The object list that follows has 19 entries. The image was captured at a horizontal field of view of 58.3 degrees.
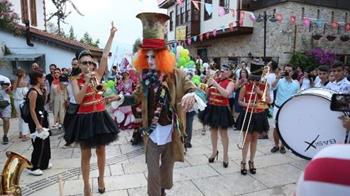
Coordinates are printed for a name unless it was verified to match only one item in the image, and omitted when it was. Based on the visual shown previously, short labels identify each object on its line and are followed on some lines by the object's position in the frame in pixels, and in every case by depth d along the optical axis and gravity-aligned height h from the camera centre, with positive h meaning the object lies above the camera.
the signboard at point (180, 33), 20.49 +1.76
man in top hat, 3.17 -0.38
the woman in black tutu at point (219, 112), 4.93 -0.84
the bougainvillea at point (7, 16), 10.63 +1.58
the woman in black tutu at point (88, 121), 3.67 -0.72
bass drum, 3.97 -0.85
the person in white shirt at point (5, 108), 6.81 -1.04
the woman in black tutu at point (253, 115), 4.59 -0.81
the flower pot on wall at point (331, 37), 12.84 +0.88
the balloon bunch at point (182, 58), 5.84 +0.03
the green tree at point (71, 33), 38.62 +3.39
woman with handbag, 4.66 -0.95
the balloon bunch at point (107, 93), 4.14 -0.45
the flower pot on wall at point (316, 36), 12.63 +0.91
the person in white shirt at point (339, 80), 5.02 -0.35
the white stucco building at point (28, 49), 12.52 +0.50
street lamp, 12.42 +1.73
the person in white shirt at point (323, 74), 6.05 -0.29
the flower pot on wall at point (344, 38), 12.98 +0.85
